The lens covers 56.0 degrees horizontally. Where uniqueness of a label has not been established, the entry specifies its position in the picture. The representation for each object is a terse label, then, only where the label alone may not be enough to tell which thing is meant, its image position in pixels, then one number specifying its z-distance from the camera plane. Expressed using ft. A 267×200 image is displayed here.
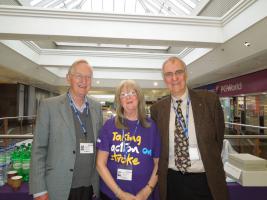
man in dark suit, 5.47
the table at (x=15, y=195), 6.81
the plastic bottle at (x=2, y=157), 7.32
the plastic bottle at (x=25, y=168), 7.47
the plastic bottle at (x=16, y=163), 7.57
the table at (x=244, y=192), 7.50
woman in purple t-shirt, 5.32
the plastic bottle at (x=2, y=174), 7.17
